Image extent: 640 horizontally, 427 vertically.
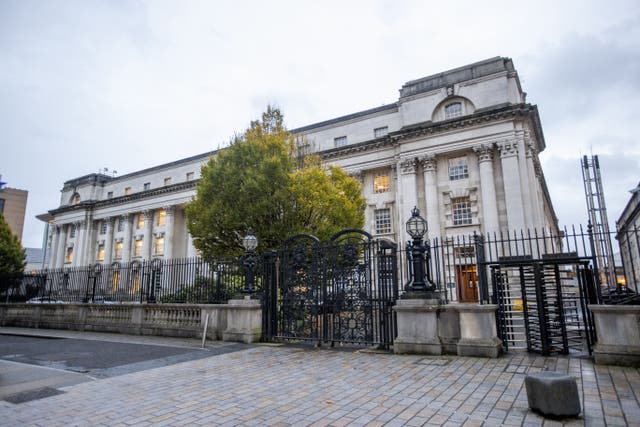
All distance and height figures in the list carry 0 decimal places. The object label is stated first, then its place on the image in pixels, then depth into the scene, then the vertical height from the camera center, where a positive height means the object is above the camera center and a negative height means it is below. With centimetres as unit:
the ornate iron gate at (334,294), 1010 -18
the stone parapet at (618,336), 720 -100
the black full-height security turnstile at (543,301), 855 -38
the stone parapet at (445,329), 847 -99
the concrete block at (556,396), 437 -130
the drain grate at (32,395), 561 -159
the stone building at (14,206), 7438 +1732
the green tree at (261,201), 1894 +455
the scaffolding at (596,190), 3719 +963
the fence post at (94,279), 1680 +53
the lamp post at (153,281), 1459 +37
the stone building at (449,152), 2889 +1152
